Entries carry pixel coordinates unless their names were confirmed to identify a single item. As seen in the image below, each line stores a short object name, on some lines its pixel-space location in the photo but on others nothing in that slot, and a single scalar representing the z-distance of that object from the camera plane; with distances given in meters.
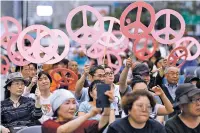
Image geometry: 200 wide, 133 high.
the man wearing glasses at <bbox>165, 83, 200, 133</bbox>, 9.80
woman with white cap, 9.58
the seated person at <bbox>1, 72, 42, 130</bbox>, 12.29
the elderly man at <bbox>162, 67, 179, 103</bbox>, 13.69
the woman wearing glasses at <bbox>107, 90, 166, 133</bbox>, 9.18
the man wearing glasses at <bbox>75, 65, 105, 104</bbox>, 13.36
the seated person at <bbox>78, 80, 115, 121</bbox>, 11.69
